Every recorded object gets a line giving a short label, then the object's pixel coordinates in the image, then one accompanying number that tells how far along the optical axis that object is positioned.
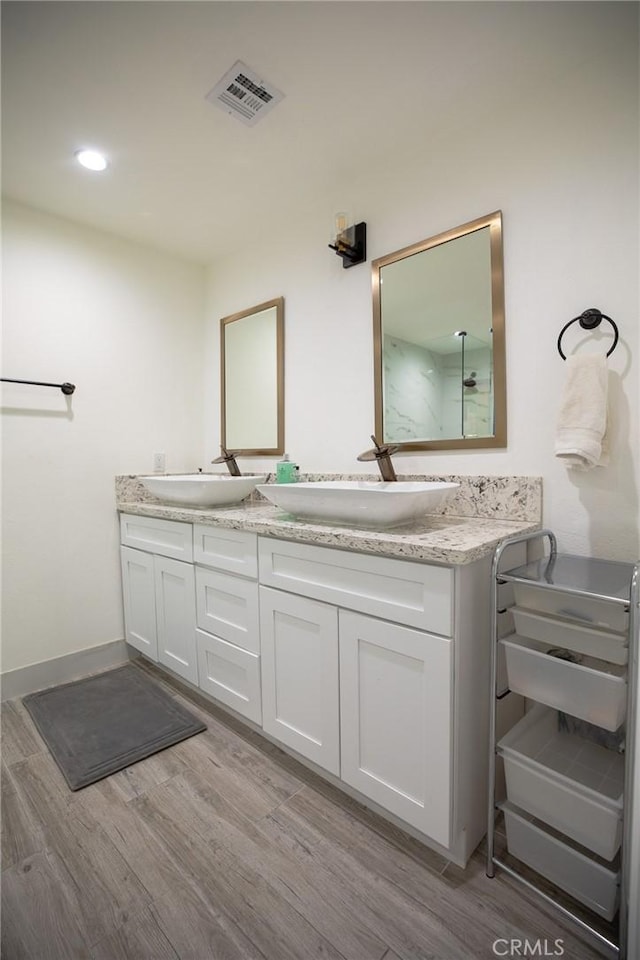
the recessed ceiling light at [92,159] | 1.68
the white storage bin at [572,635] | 0.94
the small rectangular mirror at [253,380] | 2.26
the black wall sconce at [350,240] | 1.82
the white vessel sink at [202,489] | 1.87
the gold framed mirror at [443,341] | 1.49
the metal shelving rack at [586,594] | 0.87
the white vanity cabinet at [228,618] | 1.56
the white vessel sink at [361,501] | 1.23
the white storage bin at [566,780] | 0.98
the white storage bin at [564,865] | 0.97
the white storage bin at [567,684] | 0.93
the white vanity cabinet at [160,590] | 1.87
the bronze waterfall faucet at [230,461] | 2.25
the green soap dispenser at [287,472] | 2.06
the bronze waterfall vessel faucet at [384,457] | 1.54
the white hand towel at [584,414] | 1.19
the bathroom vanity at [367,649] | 1.07
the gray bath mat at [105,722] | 1.58
